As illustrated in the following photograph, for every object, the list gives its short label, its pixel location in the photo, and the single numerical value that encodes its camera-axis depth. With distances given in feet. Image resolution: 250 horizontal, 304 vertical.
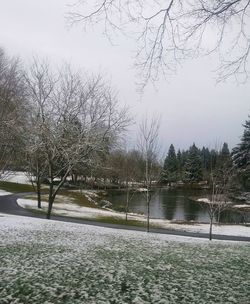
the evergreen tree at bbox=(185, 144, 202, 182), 184.66
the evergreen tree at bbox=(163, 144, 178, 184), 193.42
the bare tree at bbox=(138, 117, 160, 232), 52.83
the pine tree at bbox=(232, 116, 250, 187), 124.27
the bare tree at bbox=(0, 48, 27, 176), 56.48
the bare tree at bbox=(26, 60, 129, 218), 48.99
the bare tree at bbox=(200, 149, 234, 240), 55.86
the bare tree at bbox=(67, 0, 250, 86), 12.14
